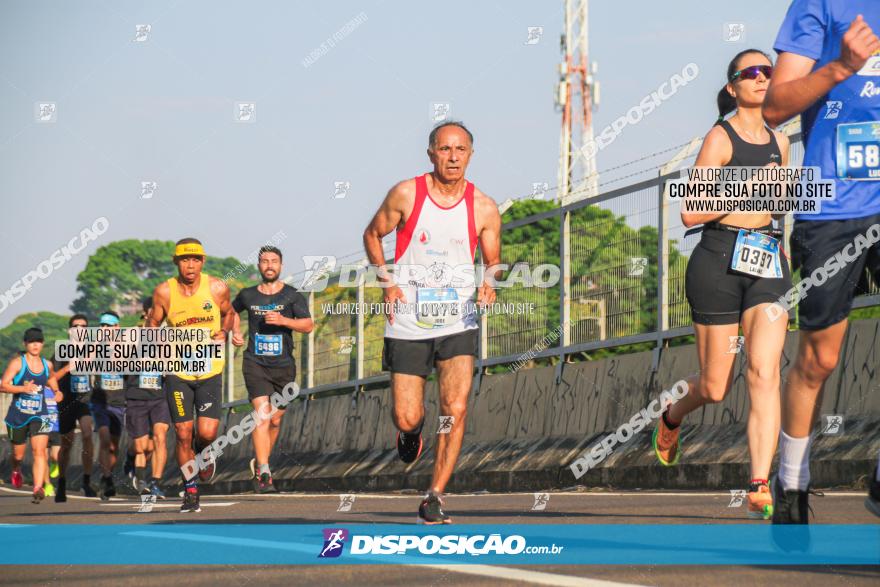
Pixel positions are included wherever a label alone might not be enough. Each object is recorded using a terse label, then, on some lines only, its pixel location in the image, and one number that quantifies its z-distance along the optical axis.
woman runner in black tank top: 8.84
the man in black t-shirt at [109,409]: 22.42
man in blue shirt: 6.59
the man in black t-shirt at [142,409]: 21.50
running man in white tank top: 9.98
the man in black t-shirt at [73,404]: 21.08
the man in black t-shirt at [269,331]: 17.97
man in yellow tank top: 14.66
